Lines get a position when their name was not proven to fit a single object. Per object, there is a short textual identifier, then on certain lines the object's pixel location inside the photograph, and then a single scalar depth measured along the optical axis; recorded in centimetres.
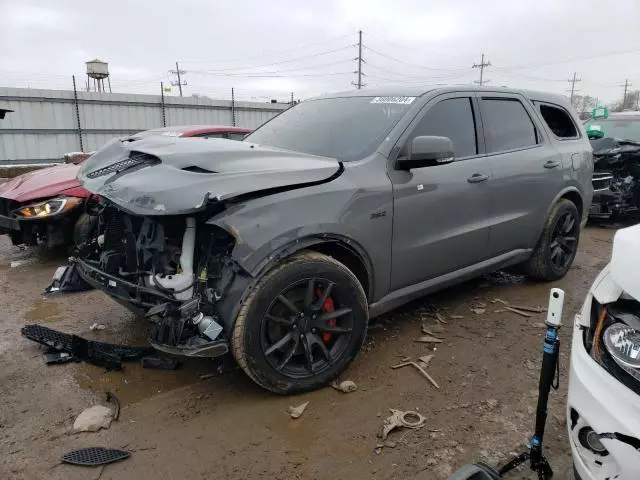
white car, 155
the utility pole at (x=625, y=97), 6876
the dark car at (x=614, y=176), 749
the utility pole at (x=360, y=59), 4784
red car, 499
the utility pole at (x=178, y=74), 5353
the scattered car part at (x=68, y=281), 399
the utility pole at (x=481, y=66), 5766
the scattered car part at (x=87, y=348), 320
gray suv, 258
